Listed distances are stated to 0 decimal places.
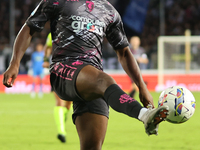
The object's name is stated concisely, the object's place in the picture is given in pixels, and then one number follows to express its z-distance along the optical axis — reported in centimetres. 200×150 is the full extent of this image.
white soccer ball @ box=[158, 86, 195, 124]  625
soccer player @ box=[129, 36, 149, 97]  2416
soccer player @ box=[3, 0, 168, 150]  620
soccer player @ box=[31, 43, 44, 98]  3272
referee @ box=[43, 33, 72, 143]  1192
